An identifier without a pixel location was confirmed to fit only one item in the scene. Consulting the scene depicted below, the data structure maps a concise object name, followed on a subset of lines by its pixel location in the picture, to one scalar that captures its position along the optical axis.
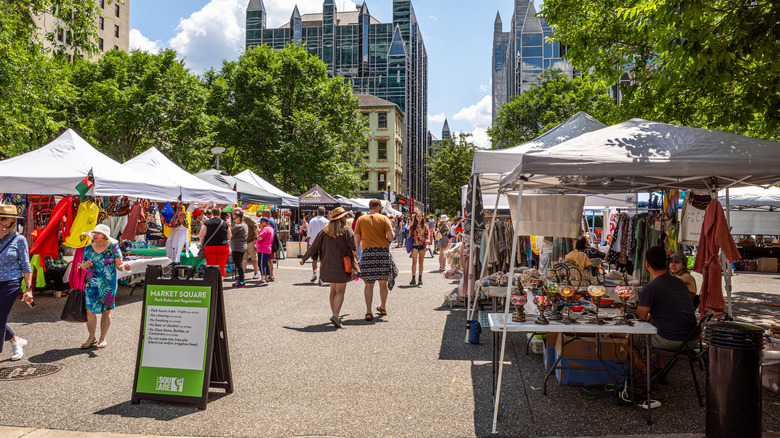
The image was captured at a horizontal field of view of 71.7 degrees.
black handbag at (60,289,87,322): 6.53
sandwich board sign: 4.91
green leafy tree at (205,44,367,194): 33.41
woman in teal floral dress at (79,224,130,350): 6.52
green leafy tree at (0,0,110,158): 12.95
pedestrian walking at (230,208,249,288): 12.89
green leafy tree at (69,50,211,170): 30.53
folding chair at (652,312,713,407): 5.04
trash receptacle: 4.04
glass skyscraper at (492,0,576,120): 65.12
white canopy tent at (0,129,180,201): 9.41
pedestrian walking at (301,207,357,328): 8.39
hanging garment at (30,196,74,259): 9.19
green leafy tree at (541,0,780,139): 5.61
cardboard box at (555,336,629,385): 5.61
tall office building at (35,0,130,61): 60.88
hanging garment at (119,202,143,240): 12.65
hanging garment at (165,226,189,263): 12.43
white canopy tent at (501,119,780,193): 5.01
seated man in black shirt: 5.25
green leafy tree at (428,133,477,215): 52.19
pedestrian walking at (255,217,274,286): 14.18
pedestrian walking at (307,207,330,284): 14.67
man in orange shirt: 8.95
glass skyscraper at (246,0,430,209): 86.25
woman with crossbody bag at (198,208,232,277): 11.95
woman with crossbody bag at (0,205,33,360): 5.99
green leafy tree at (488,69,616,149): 35.94
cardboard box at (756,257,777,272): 19.80
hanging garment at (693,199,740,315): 6.16
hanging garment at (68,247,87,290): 6.76
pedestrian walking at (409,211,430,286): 14.28
